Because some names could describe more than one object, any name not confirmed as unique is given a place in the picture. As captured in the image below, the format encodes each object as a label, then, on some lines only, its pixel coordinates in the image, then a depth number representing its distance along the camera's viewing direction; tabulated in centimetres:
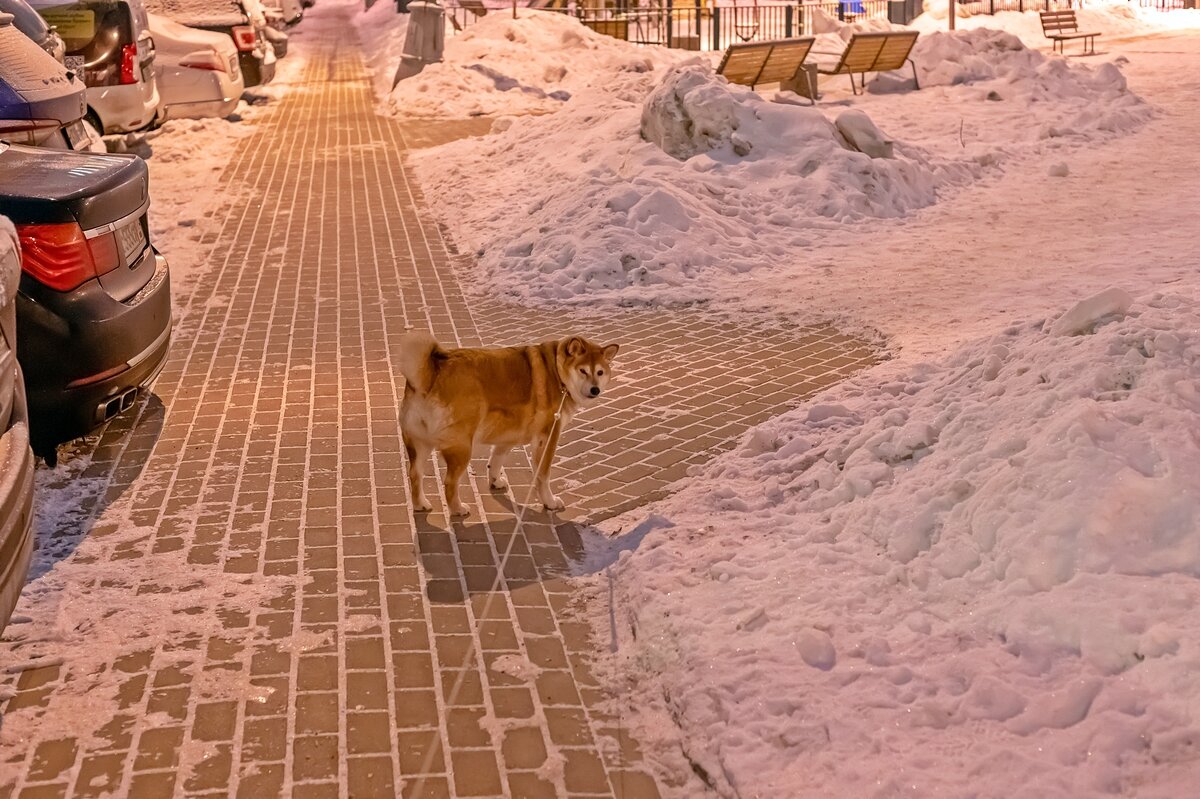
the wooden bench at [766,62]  2066
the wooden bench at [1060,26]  3011
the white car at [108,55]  1761
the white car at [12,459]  429
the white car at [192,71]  2077
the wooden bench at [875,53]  2253
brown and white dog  604
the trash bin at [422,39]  2555
